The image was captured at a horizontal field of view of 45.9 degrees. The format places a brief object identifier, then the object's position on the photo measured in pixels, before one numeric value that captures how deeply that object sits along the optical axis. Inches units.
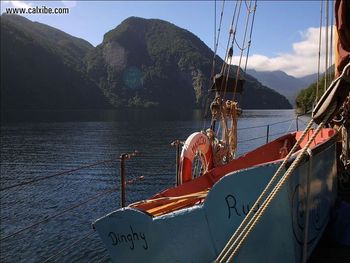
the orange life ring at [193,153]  303.4
